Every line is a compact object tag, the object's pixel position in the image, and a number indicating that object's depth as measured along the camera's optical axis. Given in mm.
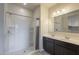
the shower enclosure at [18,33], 1769
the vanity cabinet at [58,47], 1649
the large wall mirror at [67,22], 1844
